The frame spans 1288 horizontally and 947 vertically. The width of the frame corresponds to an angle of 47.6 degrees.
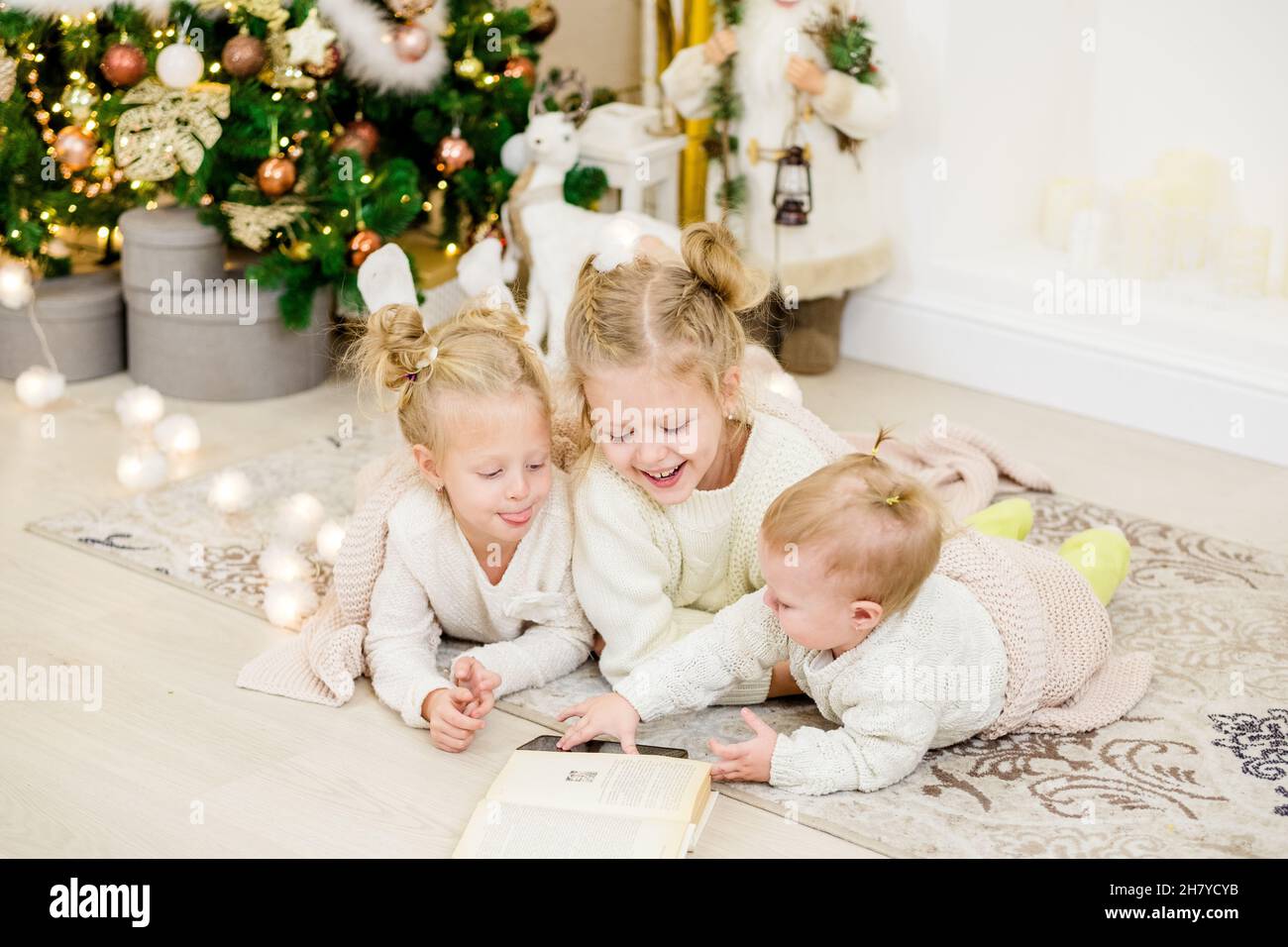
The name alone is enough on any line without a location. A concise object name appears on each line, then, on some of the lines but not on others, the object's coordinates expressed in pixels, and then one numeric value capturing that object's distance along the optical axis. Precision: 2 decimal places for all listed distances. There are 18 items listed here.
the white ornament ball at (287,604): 2.03
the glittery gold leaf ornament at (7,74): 2.62
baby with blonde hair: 1.56
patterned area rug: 1.60
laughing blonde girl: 1.74
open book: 1.48
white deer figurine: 2.84
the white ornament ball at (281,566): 2.13
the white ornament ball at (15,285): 2.71
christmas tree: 2.65
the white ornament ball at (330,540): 2.18
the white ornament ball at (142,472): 2.46
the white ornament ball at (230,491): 2.37
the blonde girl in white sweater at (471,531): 1.75
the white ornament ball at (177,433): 2.60
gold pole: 3.15
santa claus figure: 2.81
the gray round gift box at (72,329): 2.92
